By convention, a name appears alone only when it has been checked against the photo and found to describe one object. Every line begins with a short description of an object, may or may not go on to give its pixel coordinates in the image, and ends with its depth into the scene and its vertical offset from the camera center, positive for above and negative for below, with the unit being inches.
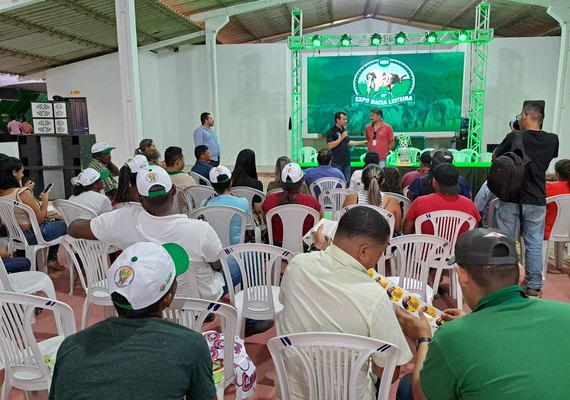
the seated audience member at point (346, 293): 63.7 -23.2
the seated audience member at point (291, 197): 145.3 -21.3
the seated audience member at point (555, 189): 162.9 -22.2
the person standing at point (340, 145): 270.8 -9.4
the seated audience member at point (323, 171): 206.5 -18.8
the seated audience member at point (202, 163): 221.1 -15.5
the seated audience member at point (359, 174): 197.4 -20.2
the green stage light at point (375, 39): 385.6 +74.3
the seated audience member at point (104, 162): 202.2 -13.5
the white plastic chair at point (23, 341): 76.6 -36.3
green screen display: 438.6 +38.0
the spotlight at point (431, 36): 379.2 +74.7
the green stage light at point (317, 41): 377.4 +72.1
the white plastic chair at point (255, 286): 106.2 -37.5
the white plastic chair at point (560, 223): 159.8 -34.4
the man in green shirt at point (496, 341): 43.3 -20.8
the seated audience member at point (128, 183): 135.5 -15.2
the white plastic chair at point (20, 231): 150.3 -33.1
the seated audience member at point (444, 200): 137.3 -21.7
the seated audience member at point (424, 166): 192.7 -15.8
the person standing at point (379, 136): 281.9 -4.6
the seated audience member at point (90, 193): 159.3 -21.4
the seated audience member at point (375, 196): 143.0 -21.2
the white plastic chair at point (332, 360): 60.7 -31.6
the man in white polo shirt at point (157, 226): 96.8 -20.3
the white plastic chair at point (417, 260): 115.3 -33.8
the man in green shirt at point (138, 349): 46.6 -22.7
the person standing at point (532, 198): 139.0 -21.8
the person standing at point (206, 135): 304.2 -3.0
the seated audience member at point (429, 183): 170.7 -20.9
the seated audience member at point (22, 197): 151.2 -21.2
